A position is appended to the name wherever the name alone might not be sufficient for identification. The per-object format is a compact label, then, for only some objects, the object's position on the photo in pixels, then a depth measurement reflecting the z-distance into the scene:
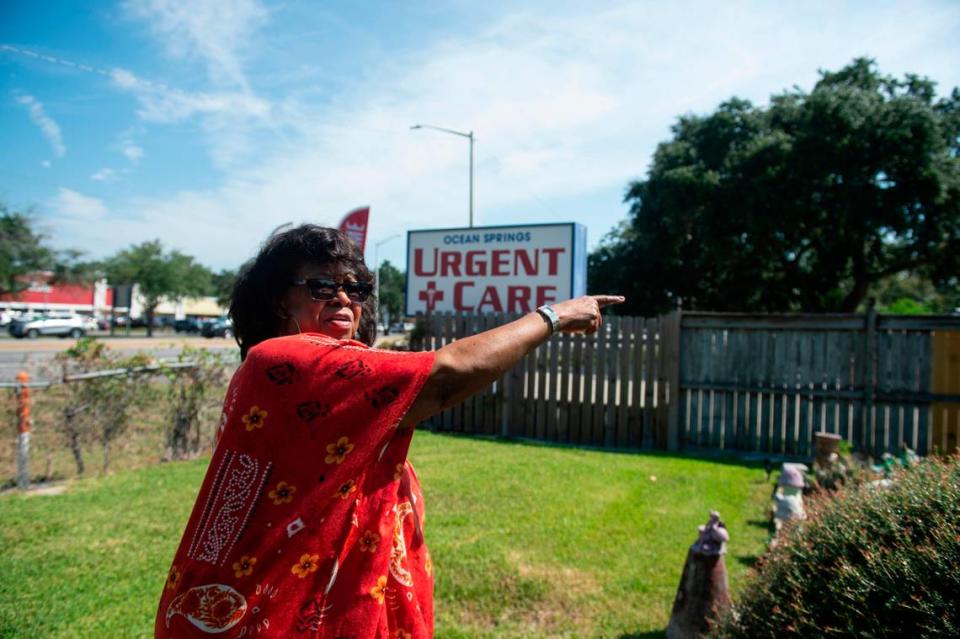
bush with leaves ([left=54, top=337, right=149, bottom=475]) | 7.27
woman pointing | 1.50
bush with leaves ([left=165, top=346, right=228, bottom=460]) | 8.35
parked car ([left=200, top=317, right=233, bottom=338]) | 50.98
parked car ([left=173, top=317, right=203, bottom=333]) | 62.81
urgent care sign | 11.44
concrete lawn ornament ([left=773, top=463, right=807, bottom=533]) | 5.21
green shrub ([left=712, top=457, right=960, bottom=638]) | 1.83
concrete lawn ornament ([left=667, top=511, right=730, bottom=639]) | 3.67
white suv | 40.69
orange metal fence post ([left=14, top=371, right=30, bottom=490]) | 6.64
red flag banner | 8.15
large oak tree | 23.77
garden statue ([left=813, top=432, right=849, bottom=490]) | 6.08
